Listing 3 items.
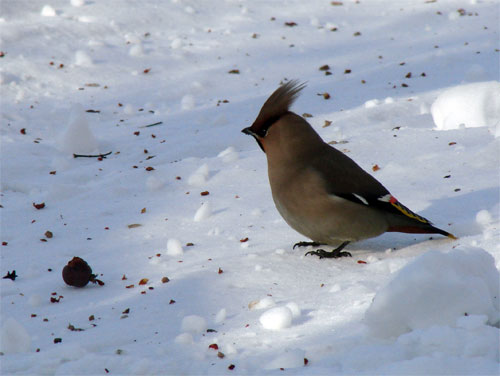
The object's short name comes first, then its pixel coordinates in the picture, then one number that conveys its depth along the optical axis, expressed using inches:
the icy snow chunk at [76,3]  541.1
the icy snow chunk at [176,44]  511.8
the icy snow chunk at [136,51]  497.4
